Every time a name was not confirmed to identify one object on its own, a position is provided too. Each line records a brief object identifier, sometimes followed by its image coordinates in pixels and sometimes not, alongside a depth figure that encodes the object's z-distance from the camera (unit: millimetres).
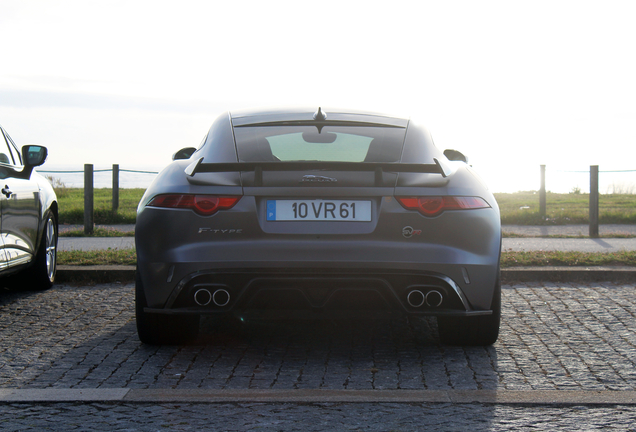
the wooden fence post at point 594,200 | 12295
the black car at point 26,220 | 6266
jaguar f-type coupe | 4289
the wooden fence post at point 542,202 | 15372
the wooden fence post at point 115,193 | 15938
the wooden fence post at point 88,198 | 12984
